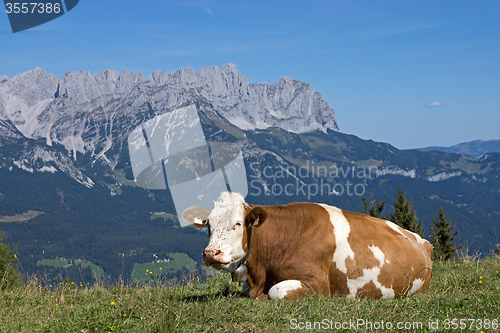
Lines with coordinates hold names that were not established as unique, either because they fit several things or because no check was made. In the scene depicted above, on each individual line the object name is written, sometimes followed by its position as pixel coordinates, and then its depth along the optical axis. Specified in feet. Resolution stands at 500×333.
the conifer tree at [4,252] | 128.11
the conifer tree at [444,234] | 198.18
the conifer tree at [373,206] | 165.32
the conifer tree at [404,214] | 210.18
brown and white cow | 27.14
